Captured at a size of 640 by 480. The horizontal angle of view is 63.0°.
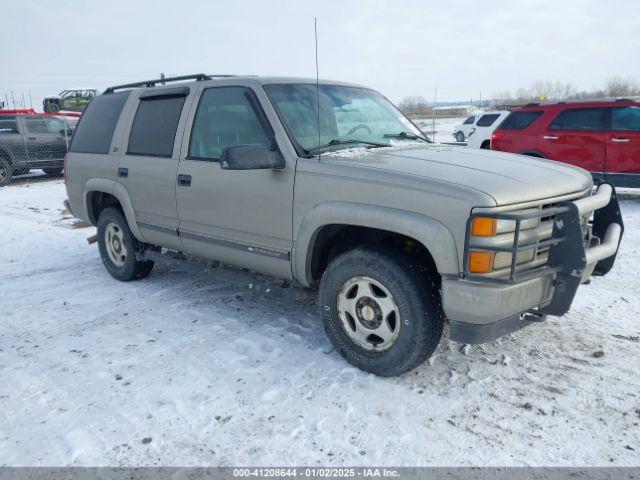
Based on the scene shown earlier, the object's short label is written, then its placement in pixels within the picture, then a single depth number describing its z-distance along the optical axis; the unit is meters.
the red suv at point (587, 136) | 8.80
